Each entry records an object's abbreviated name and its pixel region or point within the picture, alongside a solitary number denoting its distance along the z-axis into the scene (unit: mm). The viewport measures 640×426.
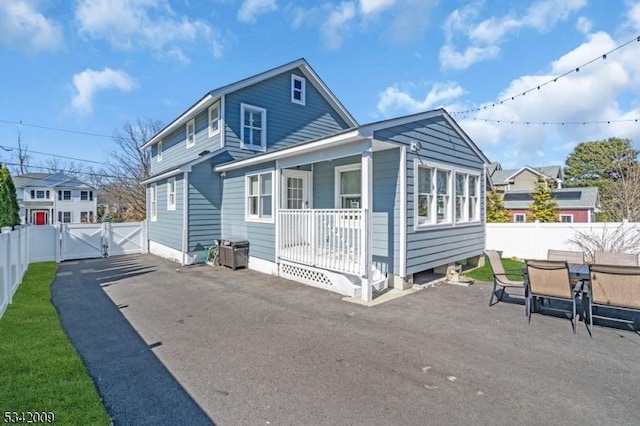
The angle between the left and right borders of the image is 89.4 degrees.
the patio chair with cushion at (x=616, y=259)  6219
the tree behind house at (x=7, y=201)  8844
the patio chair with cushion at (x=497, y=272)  5961
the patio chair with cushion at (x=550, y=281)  4947
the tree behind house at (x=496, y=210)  19736
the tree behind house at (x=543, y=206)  19828
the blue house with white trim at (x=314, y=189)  7121
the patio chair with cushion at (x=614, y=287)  4516
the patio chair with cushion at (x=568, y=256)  6766
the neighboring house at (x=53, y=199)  36222
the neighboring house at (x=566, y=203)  24562
